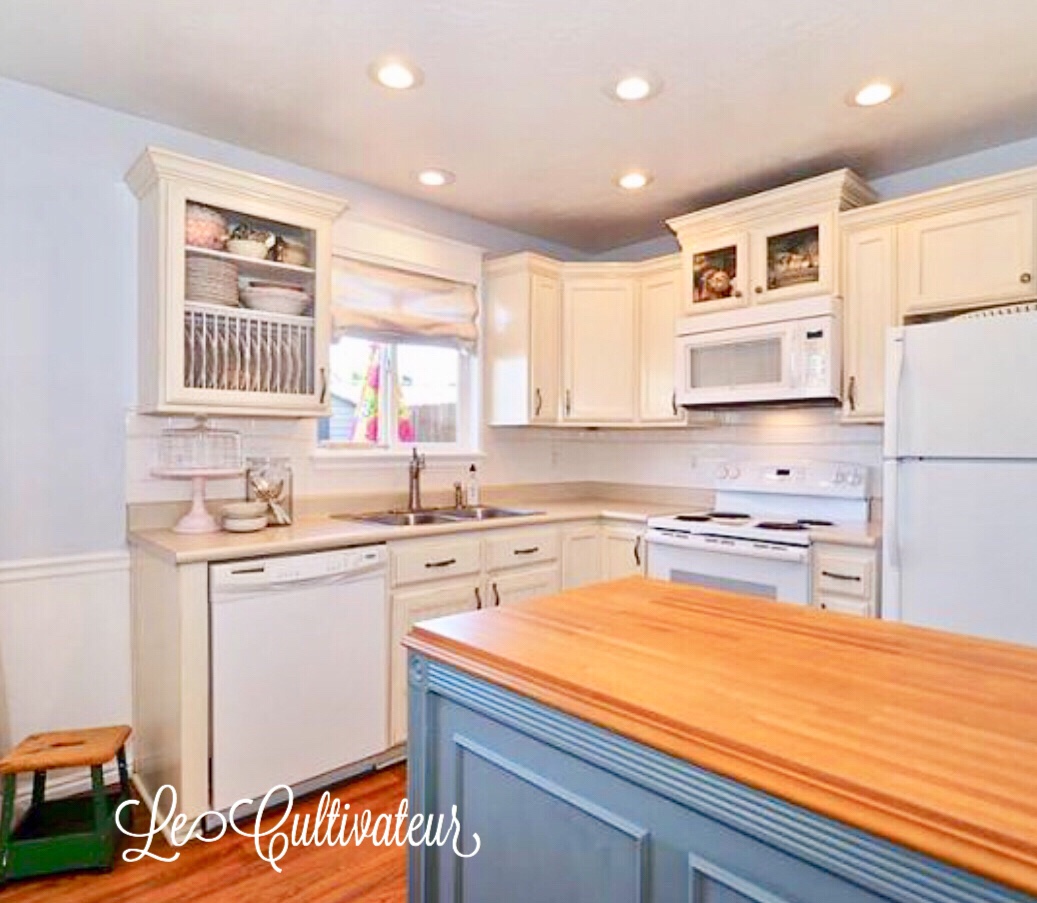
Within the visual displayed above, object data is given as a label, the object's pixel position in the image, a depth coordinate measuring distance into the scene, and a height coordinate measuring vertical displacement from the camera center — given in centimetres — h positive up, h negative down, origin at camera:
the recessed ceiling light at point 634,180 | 310 +122
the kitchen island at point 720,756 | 72 -38
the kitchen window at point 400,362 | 326 +42
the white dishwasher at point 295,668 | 221 -78
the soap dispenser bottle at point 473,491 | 367 -25
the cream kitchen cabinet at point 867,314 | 279 +54
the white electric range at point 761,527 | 277 -35
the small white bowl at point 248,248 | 260 +74
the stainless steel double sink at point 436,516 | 315 -35
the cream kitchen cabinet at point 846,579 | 256 -51
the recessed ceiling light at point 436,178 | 310 +122
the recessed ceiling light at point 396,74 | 220 +121
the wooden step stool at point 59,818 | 199 -116
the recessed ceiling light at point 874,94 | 232 +121
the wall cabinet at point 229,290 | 242 +58
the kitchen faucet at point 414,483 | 340 -20
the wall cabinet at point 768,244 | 292 +92
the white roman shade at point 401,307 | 319 +68
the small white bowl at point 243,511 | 259 -26
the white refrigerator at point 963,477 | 205 -10
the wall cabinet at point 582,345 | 366 +54
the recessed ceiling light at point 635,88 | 229 +122
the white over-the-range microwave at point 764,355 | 291 +41
